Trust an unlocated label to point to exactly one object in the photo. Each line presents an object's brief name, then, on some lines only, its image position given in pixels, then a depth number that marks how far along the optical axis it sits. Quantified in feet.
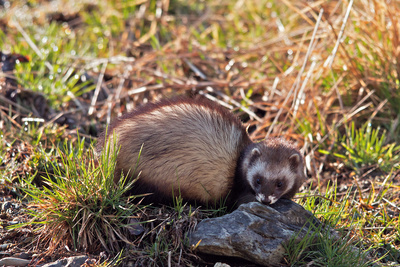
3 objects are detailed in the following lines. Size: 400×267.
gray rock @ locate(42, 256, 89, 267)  22.62
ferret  27.07
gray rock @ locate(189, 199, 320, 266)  23.66
